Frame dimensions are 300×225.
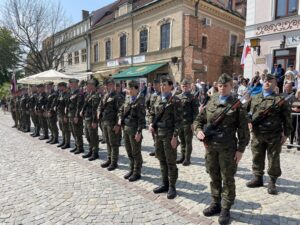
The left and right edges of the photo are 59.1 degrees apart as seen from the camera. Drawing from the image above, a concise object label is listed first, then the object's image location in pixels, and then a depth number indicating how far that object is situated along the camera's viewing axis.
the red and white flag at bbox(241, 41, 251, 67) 14.70
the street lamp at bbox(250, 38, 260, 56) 14.07
